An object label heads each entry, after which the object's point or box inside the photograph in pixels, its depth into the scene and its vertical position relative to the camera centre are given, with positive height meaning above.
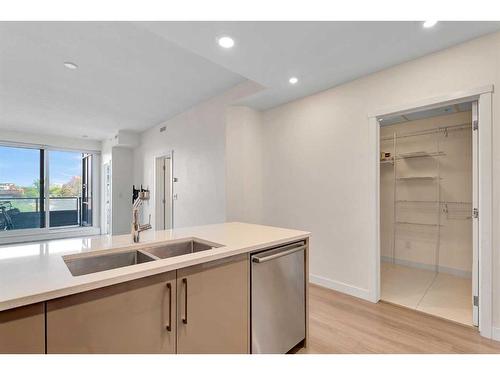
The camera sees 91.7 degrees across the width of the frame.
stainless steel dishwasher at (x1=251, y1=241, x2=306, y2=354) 1.56 -0.77
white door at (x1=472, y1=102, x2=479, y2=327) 2.10 -0.26
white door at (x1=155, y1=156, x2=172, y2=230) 5.56 -0.15
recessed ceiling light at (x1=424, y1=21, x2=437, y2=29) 1.88 +1.29
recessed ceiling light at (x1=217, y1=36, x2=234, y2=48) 2.04 +1.26
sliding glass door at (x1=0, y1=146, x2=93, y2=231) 6.00 -0.01
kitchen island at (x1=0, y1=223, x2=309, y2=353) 0.86 -0.48
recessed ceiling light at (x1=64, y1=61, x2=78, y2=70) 2.82 +1.44
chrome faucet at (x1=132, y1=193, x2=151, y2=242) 1.66 -0.25
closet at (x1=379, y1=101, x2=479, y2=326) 3.22 -0.28
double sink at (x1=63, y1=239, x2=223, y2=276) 1.37 -0.43
